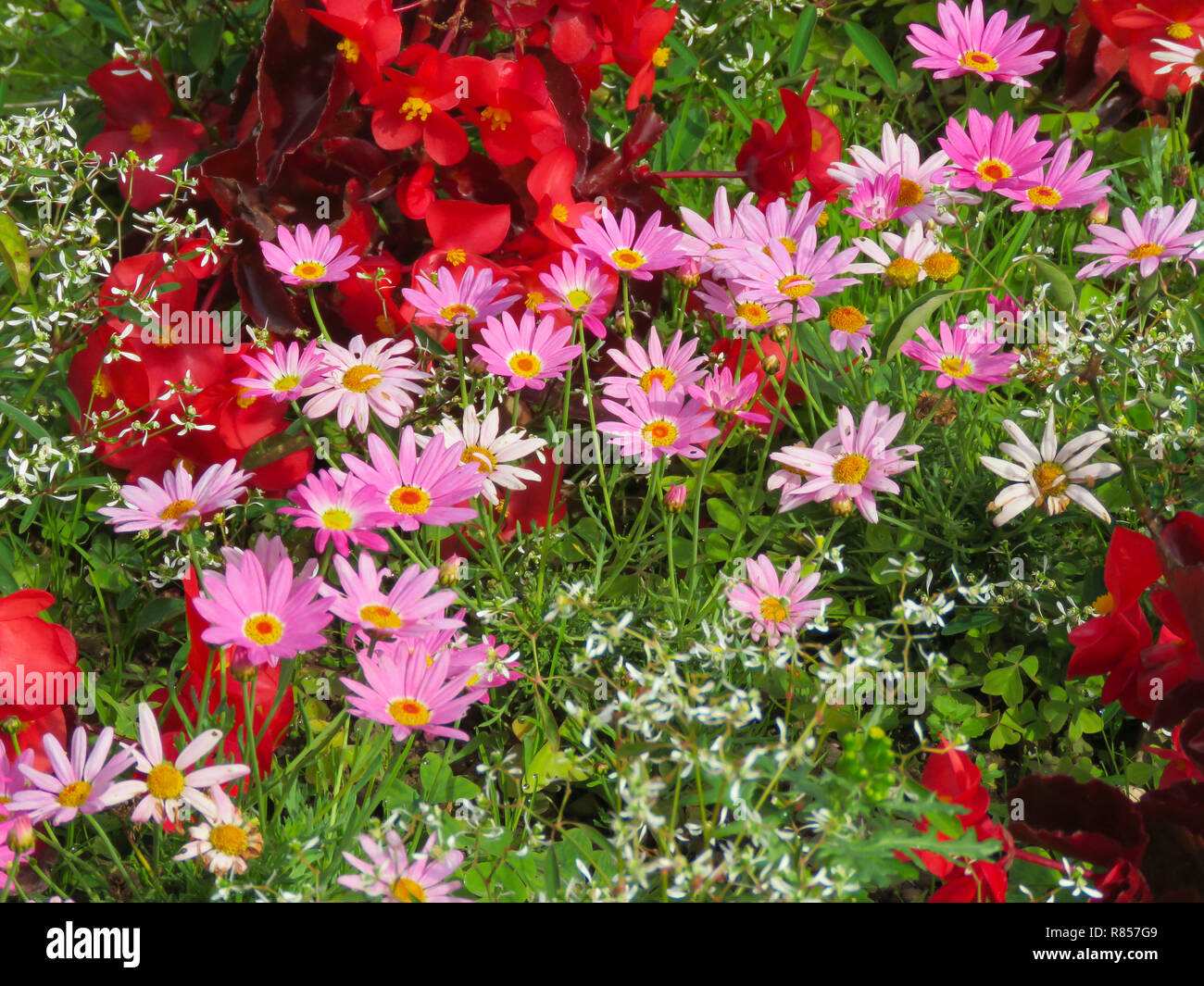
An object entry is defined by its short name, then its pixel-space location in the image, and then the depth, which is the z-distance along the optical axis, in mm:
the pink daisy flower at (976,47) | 985
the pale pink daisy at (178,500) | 840
